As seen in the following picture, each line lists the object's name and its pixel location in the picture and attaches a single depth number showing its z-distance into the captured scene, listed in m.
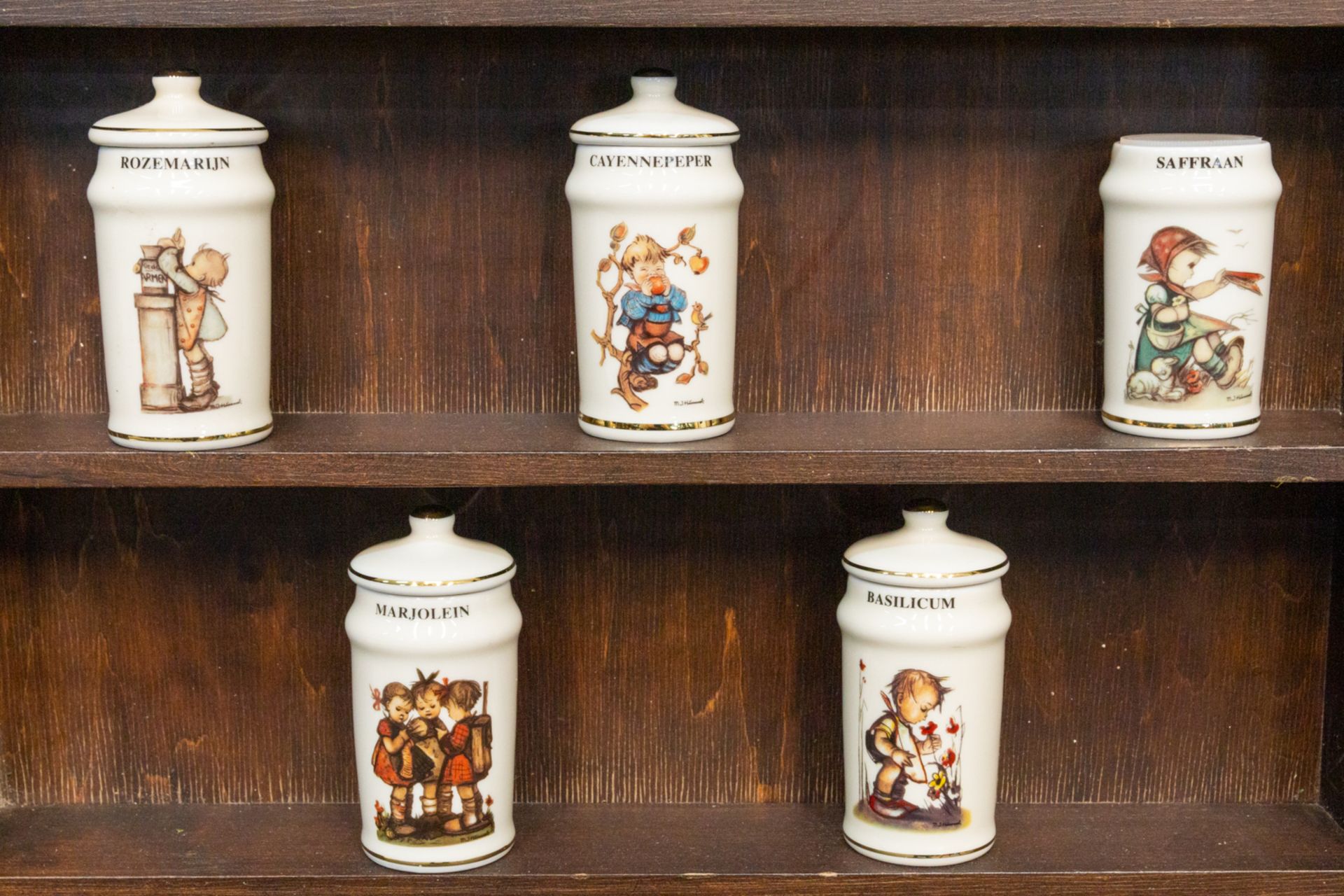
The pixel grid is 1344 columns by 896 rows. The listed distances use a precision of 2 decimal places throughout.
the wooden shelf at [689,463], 0.88
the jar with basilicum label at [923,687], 0.90
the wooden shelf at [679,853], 0.92
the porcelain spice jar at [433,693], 0.89
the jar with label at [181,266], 0.87
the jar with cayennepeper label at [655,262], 0.87
